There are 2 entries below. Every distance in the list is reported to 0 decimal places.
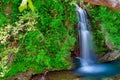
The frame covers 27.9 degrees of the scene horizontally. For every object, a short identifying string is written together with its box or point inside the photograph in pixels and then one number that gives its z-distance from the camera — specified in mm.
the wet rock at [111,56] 8922
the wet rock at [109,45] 9123
